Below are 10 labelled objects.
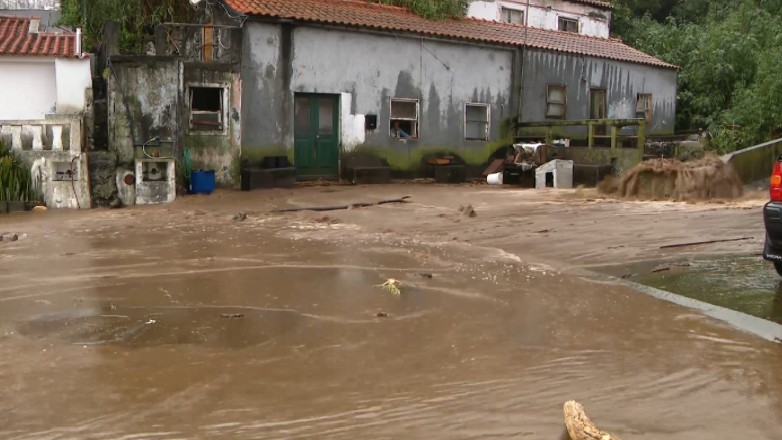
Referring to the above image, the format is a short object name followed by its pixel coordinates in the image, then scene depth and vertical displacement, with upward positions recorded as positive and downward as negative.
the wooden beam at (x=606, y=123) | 16.81 +0.85
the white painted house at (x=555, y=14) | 25.34 +5.24
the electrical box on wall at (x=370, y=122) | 18.36 +0.86
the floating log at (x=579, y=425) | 3.20 -1.19
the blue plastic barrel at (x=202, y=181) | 15.11 -0.53
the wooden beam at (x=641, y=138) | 16.48 +0.46
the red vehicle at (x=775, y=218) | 5.74 -0.46
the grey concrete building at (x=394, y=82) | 16.84 +1.97
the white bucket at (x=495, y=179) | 18.53 -0.55
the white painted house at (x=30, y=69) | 17.88 +2.18
